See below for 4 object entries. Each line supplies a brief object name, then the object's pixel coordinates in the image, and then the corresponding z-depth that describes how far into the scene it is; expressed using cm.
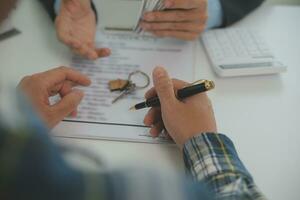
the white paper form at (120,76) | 76
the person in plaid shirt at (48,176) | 29
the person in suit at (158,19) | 93
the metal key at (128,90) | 82
